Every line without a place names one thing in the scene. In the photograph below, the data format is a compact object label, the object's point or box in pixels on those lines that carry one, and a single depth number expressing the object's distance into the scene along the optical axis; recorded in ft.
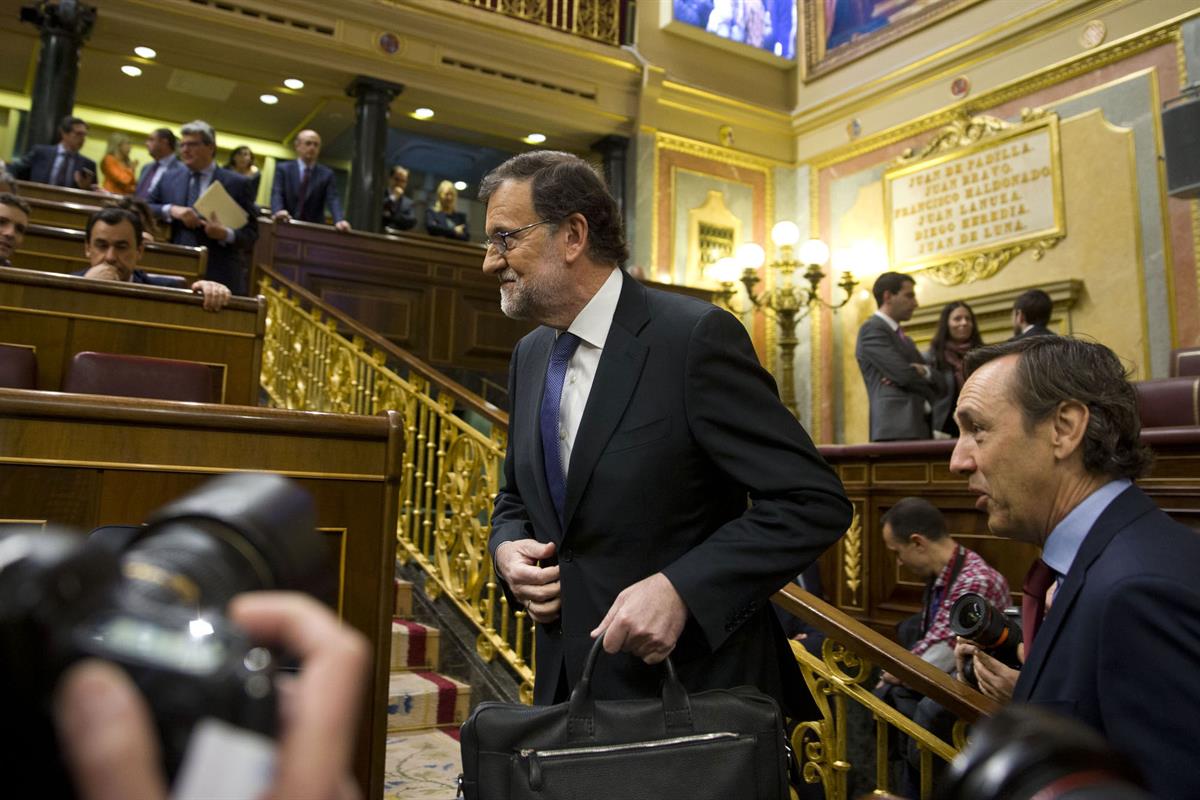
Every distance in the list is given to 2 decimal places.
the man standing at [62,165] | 22.94
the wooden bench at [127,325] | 11.27
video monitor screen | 34.19
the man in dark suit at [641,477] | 4.28
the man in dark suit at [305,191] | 25.50
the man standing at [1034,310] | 16.97
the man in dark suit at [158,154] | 21.80
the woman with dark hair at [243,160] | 27.78
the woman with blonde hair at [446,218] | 31.84
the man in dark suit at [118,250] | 12.34
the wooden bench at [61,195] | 20.97
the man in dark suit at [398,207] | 30.58
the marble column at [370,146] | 28.84
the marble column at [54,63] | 25.40
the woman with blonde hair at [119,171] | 33.71
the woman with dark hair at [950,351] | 18.75
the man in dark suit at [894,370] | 18.35
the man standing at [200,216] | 17.98
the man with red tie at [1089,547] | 3.21
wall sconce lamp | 27.20
